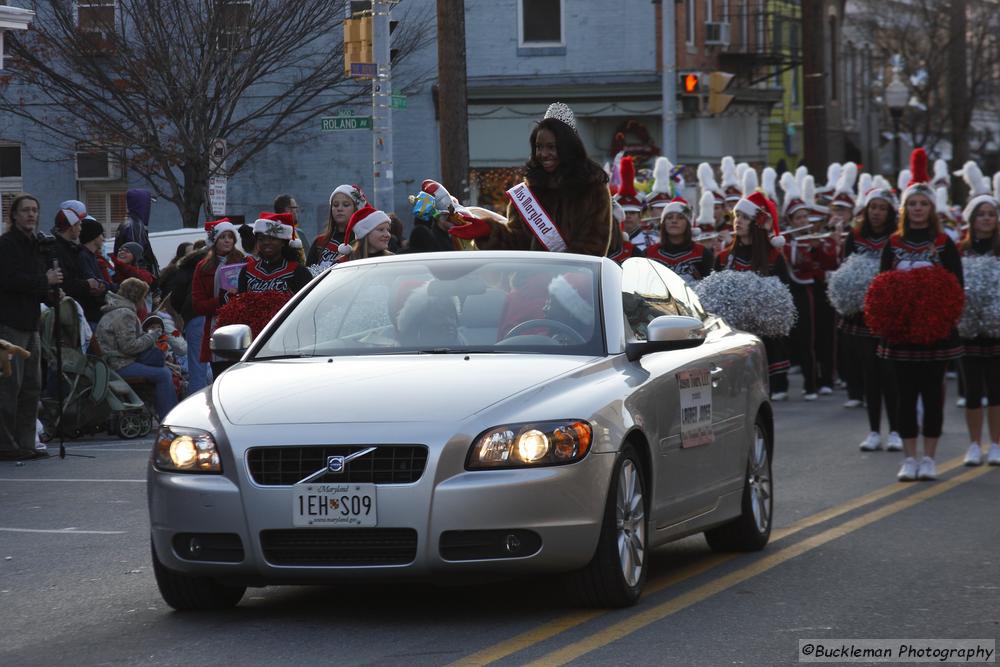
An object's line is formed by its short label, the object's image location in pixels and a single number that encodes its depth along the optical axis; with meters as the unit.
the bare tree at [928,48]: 53.19
